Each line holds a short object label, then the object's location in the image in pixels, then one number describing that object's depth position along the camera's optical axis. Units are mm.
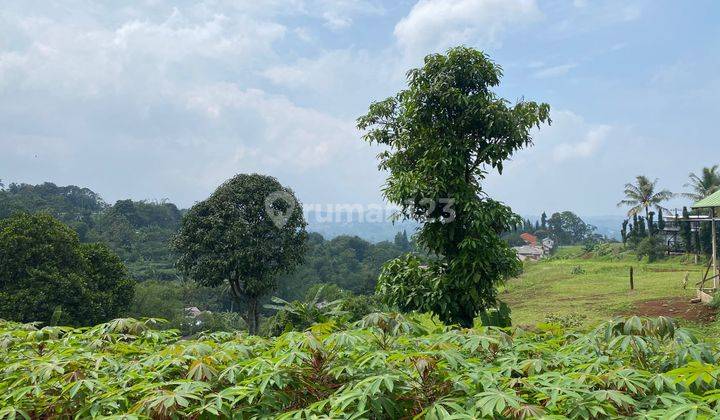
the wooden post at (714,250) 12991
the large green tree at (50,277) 13875
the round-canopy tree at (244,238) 14328
